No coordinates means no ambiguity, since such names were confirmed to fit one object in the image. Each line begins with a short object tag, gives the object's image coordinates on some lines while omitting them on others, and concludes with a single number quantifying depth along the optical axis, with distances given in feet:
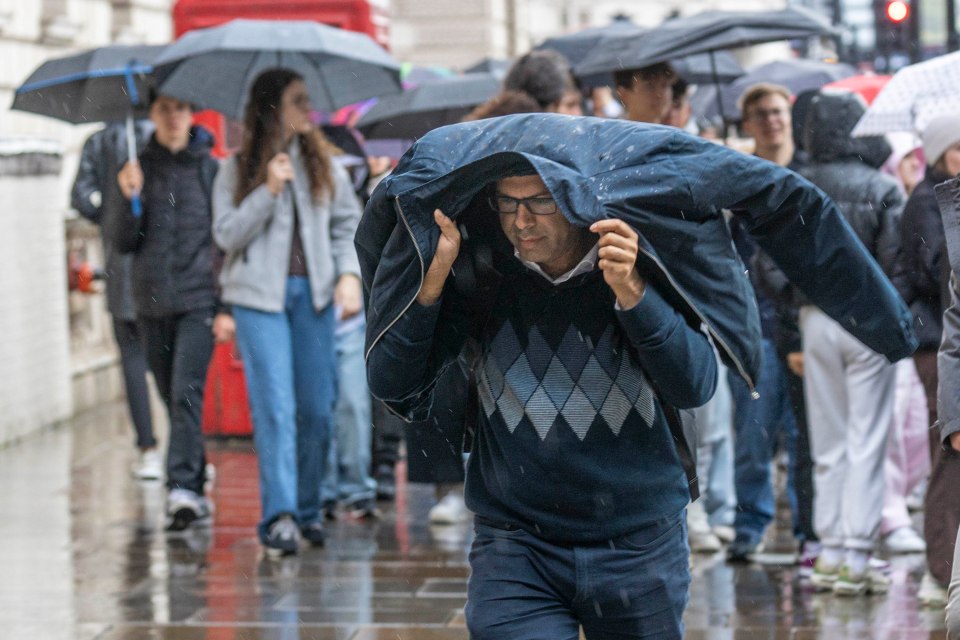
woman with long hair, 49.75
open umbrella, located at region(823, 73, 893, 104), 70.49
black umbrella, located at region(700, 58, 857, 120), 82.69
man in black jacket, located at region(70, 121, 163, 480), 63.21
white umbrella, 44.04
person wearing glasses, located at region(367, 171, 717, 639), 24.62
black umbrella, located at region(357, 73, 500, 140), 64.03
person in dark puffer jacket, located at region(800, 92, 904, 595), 44.01
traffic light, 123.13
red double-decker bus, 73.41
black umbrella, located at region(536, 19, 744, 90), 67.15
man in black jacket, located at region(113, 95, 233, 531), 56.03
